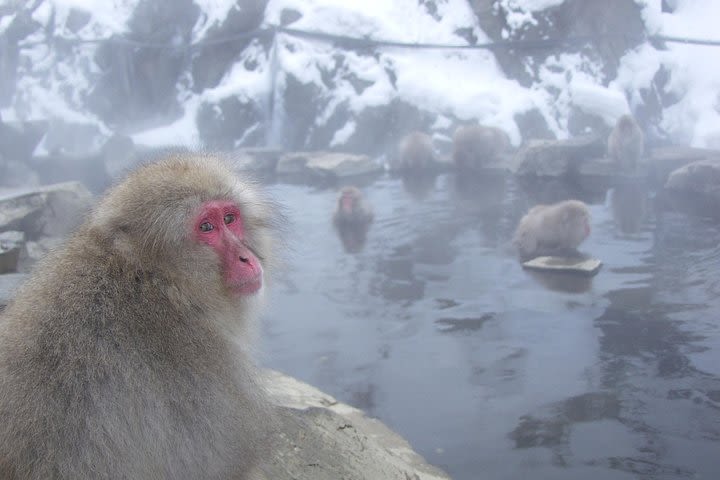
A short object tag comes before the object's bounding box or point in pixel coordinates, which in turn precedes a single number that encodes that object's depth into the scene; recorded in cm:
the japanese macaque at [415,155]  990
